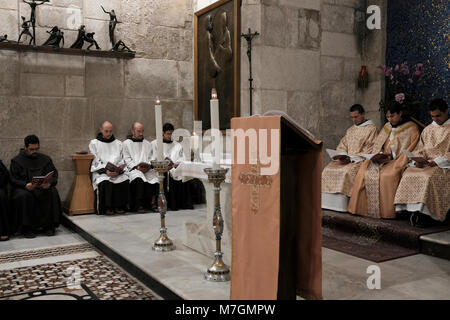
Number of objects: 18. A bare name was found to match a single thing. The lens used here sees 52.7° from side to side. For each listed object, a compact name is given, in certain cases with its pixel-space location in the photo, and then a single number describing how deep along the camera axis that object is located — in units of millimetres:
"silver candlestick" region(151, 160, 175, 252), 4371
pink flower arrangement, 6809
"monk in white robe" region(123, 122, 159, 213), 7035
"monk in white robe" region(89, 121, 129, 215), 6793
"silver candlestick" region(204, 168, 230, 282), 3384
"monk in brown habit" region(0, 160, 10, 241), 5715
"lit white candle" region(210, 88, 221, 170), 3193
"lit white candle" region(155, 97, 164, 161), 4094
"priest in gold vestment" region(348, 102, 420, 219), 5328
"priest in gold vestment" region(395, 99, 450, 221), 4793
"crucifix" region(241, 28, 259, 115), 6773
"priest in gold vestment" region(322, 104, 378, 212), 5801
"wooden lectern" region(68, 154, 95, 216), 6824
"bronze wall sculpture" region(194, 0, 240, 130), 6836
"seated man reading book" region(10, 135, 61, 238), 5859
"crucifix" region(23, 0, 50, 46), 6711
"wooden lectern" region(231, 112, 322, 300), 2533
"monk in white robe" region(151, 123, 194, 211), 7211
